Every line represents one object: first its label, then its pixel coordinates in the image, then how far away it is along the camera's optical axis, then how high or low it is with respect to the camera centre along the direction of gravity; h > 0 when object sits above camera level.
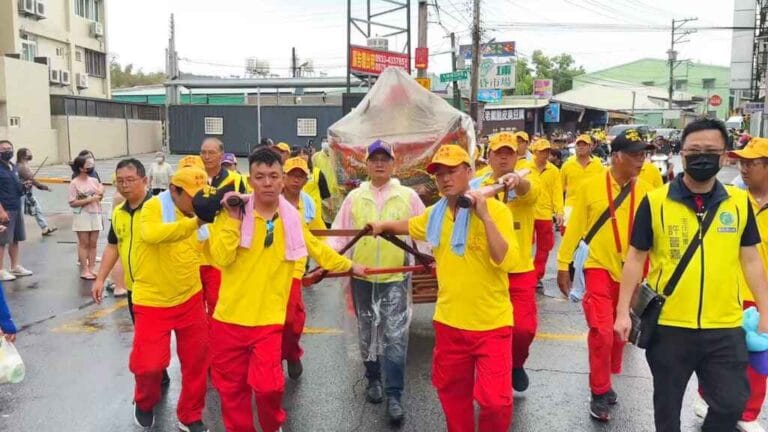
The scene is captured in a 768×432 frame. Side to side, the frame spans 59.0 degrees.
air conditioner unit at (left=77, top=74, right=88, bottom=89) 33.12 +2.50
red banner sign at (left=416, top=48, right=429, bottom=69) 18.08 +2.05
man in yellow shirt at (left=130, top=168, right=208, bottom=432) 4.21 -1.13
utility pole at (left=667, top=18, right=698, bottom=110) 55.44 +6.94
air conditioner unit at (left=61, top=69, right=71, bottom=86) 31.25 +2.50
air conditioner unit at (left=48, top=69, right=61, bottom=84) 30.31 +2.49
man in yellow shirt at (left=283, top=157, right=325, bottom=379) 4.87 -0.91
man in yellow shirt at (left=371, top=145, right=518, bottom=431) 3.50 -0.89
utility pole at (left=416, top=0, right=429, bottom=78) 18.89 +3.02
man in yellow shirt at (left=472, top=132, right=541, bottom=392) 4.66 -0.79
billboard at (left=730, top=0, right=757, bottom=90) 31.86 +4.36
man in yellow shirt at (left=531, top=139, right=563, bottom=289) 7.75 -0.79
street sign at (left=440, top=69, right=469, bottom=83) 17.89 +1.56
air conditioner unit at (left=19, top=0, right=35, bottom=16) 28.35 +5.19
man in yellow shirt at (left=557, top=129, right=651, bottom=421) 4.46 -0.72
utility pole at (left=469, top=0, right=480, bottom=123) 21.83 +2.32
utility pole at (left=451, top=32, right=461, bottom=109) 20.14 +2.59
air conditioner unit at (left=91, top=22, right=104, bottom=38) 34.66 +5.23
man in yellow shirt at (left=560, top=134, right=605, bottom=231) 8.71 -0.37
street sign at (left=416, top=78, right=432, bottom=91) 16.06 +1.26
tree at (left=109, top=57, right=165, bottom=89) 71.50 +5.99
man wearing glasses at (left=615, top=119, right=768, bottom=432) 3.23 -0.68
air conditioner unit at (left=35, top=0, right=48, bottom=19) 29.20 +5.31
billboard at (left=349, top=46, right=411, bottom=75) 20.88 +2.33
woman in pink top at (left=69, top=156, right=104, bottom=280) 9.08 -1.02
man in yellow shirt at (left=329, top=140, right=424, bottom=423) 4.60 -1.00
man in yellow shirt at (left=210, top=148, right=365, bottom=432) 3.62 -0.87
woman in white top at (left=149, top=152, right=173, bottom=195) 12.23 -0.76
